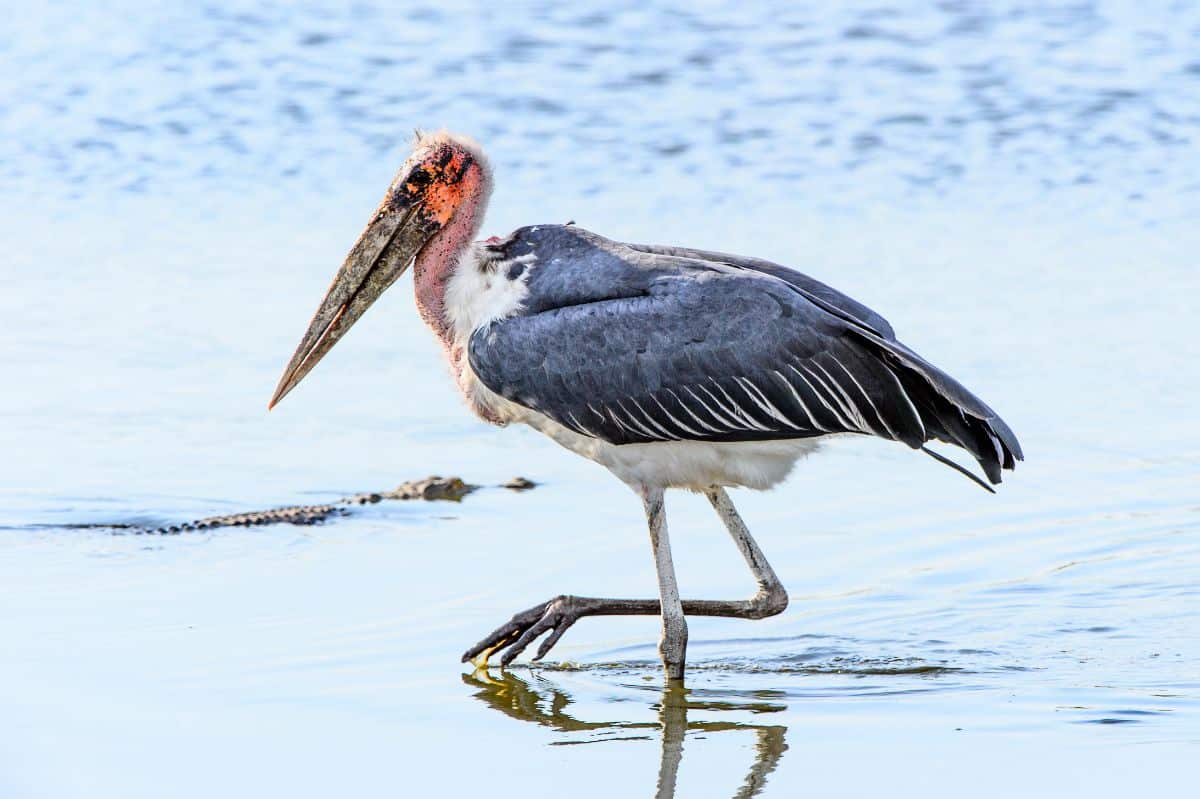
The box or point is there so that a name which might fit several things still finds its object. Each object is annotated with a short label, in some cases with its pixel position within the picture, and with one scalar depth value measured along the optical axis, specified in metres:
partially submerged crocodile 16.39
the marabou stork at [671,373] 13.50
